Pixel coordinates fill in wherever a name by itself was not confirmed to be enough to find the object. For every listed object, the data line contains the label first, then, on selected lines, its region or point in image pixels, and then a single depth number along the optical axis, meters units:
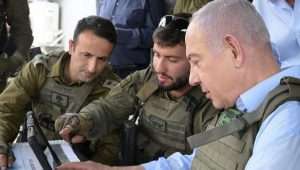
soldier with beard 1.90
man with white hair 1.03
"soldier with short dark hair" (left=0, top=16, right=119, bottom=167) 2.16
